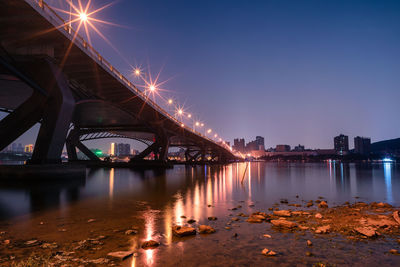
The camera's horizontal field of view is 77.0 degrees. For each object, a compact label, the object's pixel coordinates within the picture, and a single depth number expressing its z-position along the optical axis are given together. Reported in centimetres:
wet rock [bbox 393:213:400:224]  880
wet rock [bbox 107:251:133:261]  556
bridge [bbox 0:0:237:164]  2123
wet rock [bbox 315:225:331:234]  755
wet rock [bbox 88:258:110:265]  530
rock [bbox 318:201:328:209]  1270
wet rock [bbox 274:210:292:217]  1005
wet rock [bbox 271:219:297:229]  816
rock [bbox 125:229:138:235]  761
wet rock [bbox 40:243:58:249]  624
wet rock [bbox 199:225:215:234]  771
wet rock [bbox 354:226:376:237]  710
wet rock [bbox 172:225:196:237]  731
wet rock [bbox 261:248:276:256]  581
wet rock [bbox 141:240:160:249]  632
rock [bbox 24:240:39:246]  649
